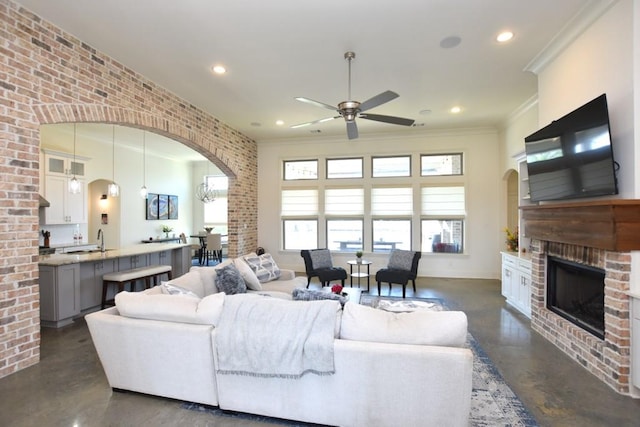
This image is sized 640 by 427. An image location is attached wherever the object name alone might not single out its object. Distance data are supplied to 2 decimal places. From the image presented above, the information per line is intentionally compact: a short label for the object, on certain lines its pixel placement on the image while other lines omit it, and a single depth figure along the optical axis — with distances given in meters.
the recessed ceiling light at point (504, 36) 3.33
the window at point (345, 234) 7.65
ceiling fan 3.27
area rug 2.21
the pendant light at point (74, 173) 5.48
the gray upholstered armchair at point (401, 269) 5.42
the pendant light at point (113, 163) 7.73
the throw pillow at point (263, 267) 4.70
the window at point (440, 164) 7.14
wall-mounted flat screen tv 2.68
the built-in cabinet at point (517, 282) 4.40
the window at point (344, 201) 7.64
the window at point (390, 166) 7.38
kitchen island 3.98
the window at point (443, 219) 7.11
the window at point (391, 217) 7.36
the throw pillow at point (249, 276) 4.21
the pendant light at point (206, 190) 10.08
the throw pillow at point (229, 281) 3.88
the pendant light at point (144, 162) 8.59
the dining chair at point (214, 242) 8.88
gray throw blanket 2.03
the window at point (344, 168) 7.66
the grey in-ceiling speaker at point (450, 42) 3.41
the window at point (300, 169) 7.96
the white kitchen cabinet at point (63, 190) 6.23
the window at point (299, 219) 7.93
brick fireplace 2.55
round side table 5.69
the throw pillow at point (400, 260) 5.70
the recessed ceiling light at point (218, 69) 4.07
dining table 9.39
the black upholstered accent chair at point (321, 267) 5.74
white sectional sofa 1.91
